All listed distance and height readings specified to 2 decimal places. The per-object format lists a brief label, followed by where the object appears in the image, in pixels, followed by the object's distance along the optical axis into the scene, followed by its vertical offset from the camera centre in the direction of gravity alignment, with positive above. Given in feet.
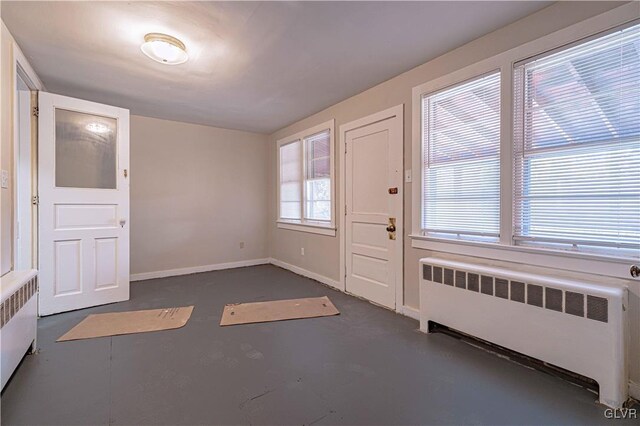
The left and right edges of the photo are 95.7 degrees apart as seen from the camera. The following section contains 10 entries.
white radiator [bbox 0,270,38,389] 5.70 -2.29
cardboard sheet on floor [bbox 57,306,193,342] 8.49 -3.50
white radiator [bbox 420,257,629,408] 5.34 -2.26
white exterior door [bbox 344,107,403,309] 10.11 +0.17
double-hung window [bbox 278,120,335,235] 13.50 +1.68
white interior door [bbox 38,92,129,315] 9.87 +0.35
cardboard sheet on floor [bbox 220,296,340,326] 9.62 -3.47
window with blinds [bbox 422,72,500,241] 7.67 +1.50
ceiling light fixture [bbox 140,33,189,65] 7.42 +4.37
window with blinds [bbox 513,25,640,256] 5.62 +1.41
